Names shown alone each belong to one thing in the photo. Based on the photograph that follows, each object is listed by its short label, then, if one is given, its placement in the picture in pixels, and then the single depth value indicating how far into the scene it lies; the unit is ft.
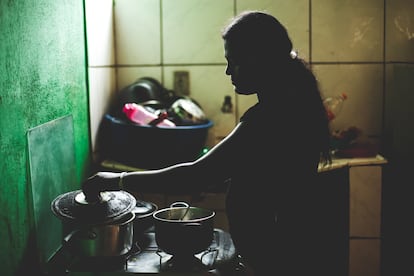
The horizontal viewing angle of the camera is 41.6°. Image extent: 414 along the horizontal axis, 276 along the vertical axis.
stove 5.32
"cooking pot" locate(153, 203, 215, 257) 5.38
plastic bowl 7.74
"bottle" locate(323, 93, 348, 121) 9.17
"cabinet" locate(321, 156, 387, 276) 8.28
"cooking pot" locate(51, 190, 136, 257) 5.17
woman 4.91
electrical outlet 9.35
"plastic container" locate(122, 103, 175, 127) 7.86
